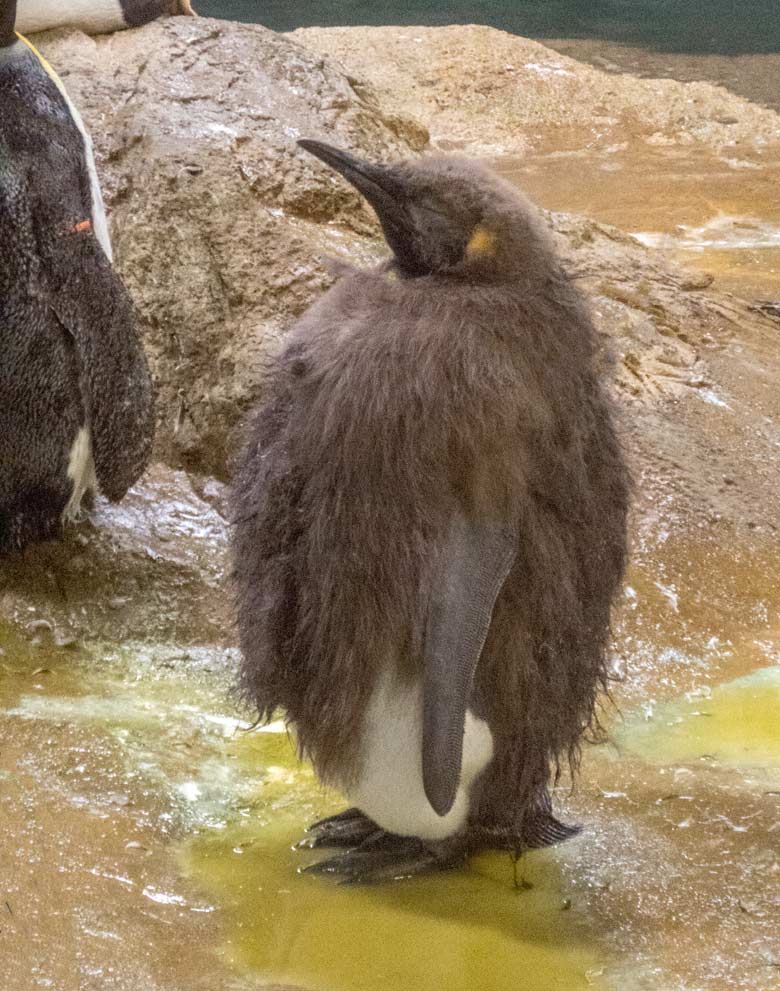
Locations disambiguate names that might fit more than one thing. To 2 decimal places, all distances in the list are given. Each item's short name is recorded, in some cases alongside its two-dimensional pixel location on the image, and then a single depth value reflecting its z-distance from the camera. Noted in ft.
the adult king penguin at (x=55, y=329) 16.08
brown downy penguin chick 9.64
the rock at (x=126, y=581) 16.80
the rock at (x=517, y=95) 43.60
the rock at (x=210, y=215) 19.66
